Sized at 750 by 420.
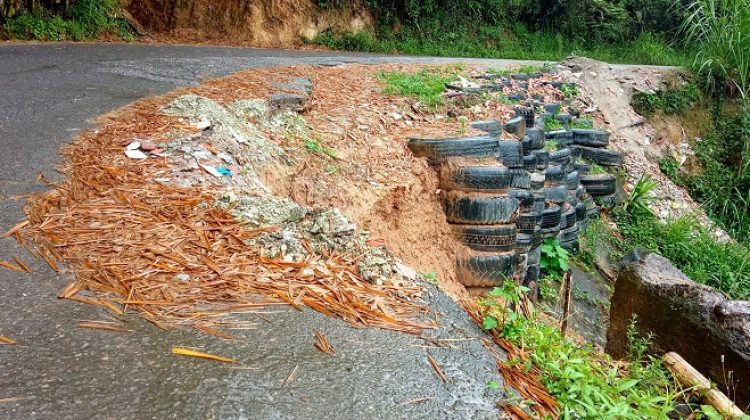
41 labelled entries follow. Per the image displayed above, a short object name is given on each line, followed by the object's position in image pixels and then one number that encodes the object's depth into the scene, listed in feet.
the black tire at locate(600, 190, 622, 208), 24.75
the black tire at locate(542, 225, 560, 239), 19.19
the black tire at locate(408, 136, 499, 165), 14.76
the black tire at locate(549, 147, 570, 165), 20.63
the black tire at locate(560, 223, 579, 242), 20.74
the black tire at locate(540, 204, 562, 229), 19.06
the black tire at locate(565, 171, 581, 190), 22.24
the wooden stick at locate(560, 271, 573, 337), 15.16
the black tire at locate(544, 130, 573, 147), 22.35
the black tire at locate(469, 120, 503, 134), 16.50
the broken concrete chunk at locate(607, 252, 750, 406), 10.96
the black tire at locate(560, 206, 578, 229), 20.63
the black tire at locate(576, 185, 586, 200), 22.85
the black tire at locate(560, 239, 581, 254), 20.94
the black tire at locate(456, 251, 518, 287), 14.33
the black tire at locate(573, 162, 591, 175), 23.60
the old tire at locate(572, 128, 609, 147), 24.54
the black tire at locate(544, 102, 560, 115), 23.84
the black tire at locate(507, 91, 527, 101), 22.15
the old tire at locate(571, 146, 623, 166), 25.17
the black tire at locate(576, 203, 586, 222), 22.29
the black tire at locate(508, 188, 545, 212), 16.40
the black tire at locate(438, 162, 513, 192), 14.25
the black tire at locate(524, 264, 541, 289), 17.21
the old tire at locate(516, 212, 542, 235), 16.72
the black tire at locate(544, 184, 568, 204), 20.08
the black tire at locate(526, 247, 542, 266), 17.47
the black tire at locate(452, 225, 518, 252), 14.46
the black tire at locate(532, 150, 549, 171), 19.25
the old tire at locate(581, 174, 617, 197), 24.26
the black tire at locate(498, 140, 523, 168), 16.19
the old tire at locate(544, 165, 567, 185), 20.27
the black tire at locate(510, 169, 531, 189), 16.58
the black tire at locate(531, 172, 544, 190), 18.69
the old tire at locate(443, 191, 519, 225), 14.35
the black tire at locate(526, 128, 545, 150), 19.01
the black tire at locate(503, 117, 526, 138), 17.42
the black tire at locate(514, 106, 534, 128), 19.01
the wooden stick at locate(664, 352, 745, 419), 7.77
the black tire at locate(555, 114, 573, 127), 24.18
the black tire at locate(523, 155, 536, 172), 18.61
